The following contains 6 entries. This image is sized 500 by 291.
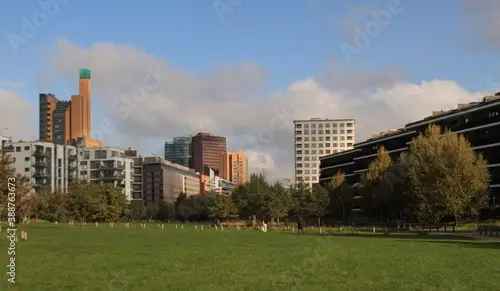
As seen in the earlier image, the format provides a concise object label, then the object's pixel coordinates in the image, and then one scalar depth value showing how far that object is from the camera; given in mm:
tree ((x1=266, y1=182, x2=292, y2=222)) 144500
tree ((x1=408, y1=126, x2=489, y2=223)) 90062
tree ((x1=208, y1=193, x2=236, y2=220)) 160500
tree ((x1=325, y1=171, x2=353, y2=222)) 160750
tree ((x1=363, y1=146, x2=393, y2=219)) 130875
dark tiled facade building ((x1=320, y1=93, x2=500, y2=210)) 123938
